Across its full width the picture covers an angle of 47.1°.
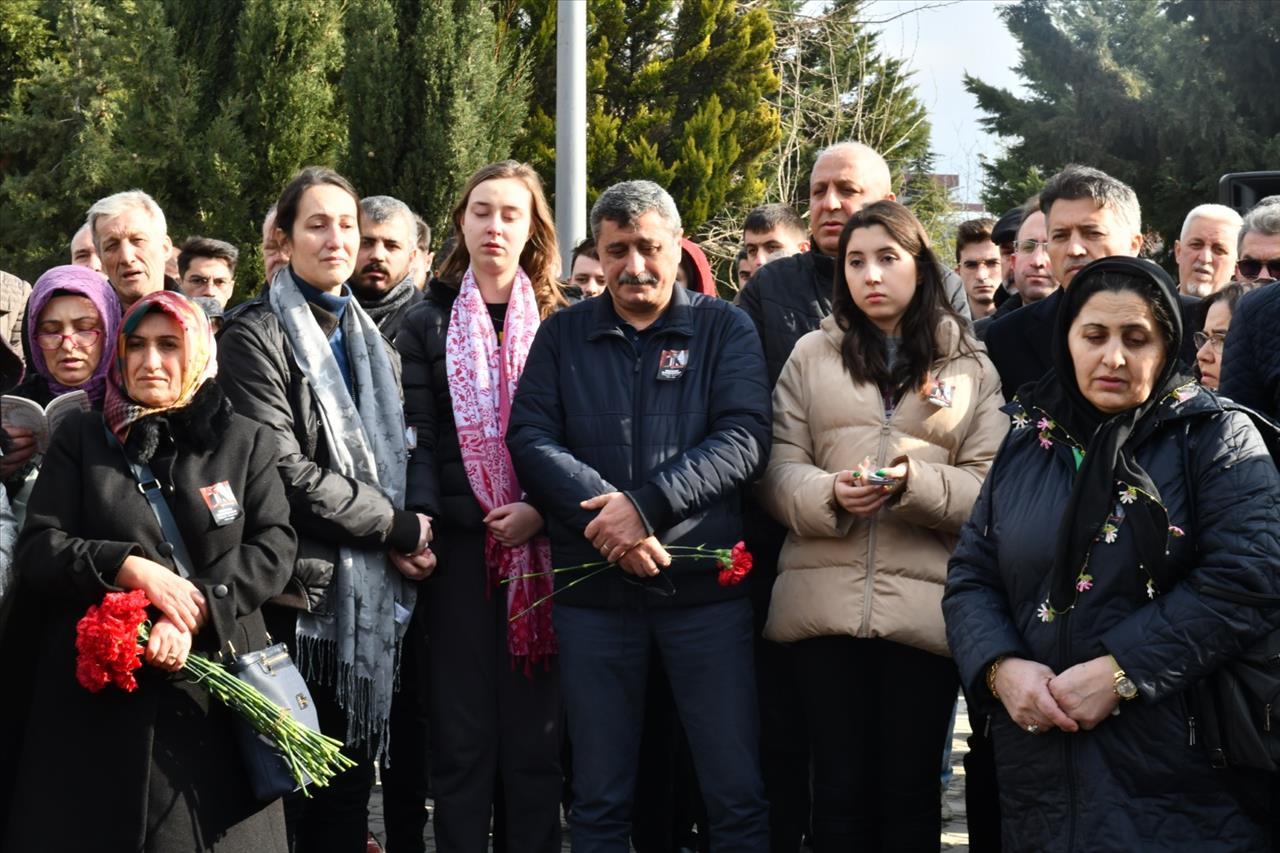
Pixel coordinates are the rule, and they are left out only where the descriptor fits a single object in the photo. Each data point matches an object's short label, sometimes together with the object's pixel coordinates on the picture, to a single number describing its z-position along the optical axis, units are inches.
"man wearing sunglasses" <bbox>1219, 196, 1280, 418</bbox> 157.3
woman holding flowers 153.3
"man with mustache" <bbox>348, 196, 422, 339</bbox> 219.0
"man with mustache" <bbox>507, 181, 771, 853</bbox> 172.6
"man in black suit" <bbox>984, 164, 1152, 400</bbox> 181.0
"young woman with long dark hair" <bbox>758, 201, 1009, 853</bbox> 166.9
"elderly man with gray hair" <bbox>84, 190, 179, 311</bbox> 229.8
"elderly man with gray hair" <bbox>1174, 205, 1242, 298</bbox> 245.4
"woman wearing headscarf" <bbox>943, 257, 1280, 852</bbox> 130.4
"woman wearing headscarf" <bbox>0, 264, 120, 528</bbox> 185.8
